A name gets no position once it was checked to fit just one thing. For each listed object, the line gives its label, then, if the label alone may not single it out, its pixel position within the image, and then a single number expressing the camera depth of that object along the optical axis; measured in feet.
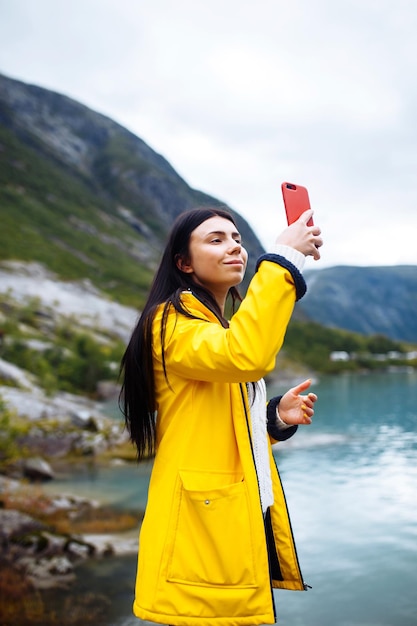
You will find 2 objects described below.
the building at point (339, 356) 313.57
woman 6.55
